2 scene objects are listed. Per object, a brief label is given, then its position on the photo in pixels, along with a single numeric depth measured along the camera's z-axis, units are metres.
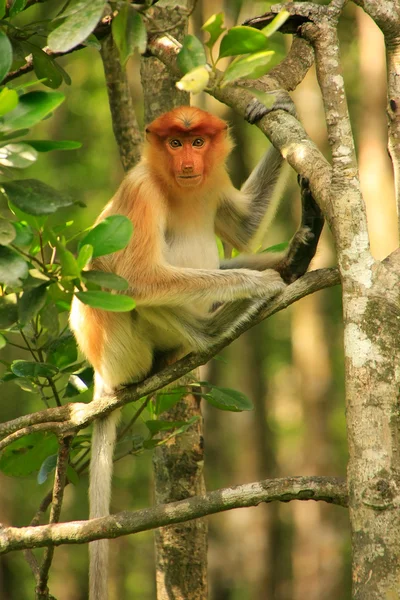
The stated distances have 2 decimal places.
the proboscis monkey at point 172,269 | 7.36
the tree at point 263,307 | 4.11
